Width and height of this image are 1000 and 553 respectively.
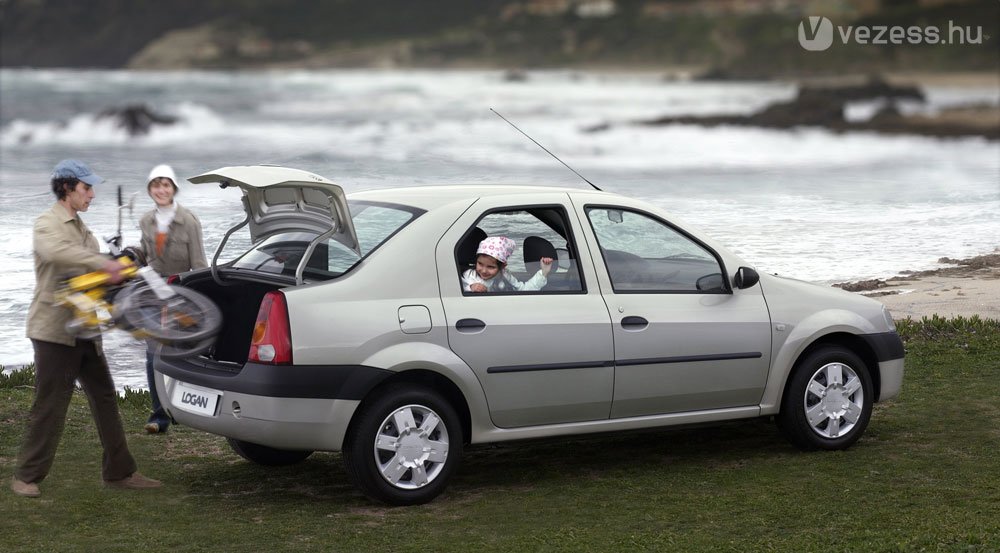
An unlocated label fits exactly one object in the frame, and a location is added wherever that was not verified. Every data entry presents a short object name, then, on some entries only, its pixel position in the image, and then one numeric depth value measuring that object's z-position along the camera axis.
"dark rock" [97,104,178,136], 78.81
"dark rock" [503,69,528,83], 127.44
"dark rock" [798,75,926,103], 77.00
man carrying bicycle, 6.67
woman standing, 8.59
